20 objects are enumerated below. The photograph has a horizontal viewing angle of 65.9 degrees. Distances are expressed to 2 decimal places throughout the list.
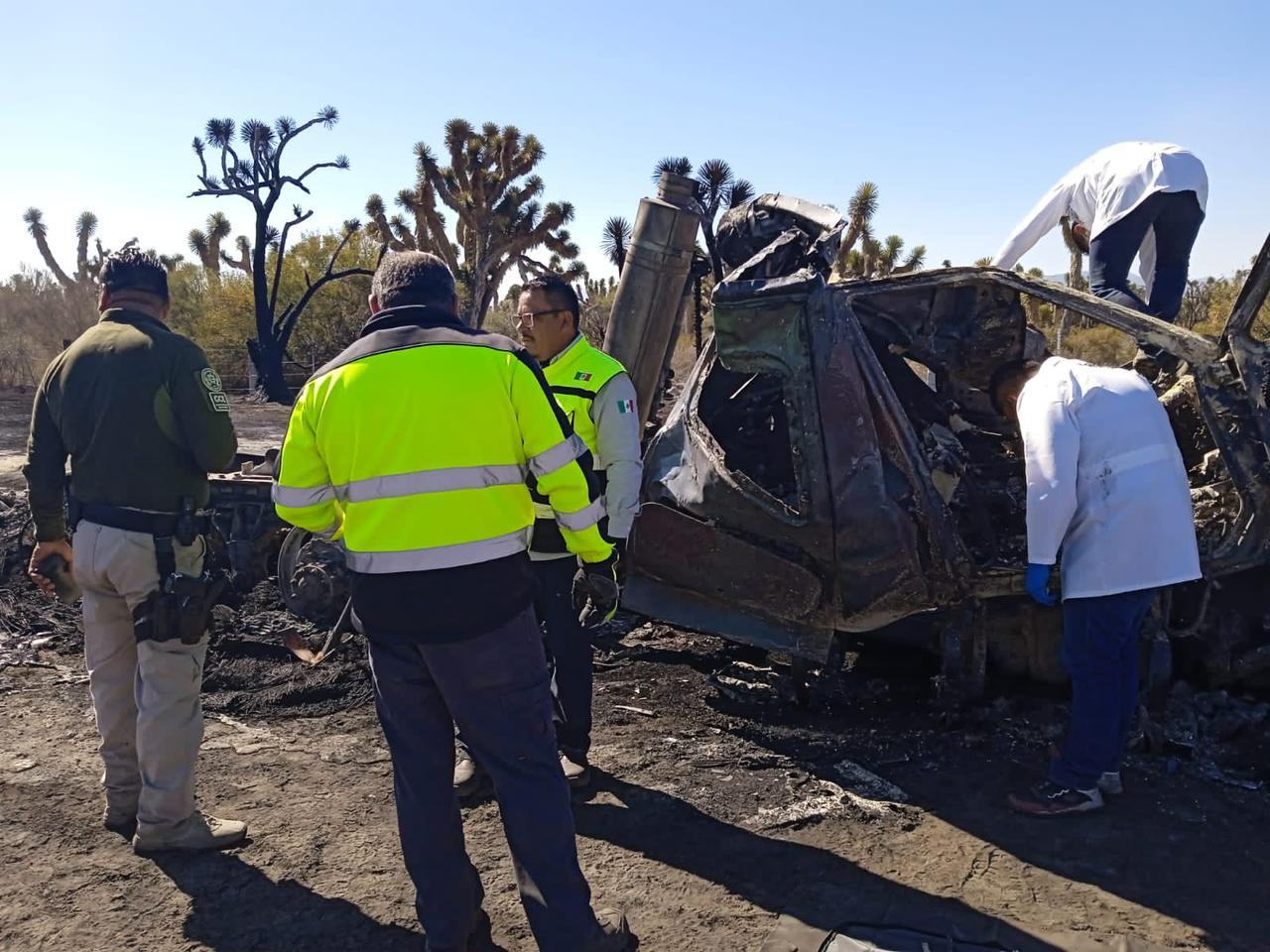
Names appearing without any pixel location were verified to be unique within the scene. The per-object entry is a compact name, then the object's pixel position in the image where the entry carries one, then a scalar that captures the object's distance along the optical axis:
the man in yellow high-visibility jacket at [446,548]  2.37
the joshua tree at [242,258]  34.69
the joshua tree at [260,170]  22.11
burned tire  5.65
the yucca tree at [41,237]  38.00
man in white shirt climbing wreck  4.79
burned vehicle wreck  3.85
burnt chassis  5.68
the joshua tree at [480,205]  24.41
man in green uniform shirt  3.26
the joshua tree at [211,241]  35.28
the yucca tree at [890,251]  30.50
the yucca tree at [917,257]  31.65
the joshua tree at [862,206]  26.83
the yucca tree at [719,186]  21.39
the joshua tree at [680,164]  17.70
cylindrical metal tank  6.07
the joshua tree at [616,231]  18.00
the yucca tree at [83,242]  37.34
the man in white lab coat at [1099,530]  3.31
